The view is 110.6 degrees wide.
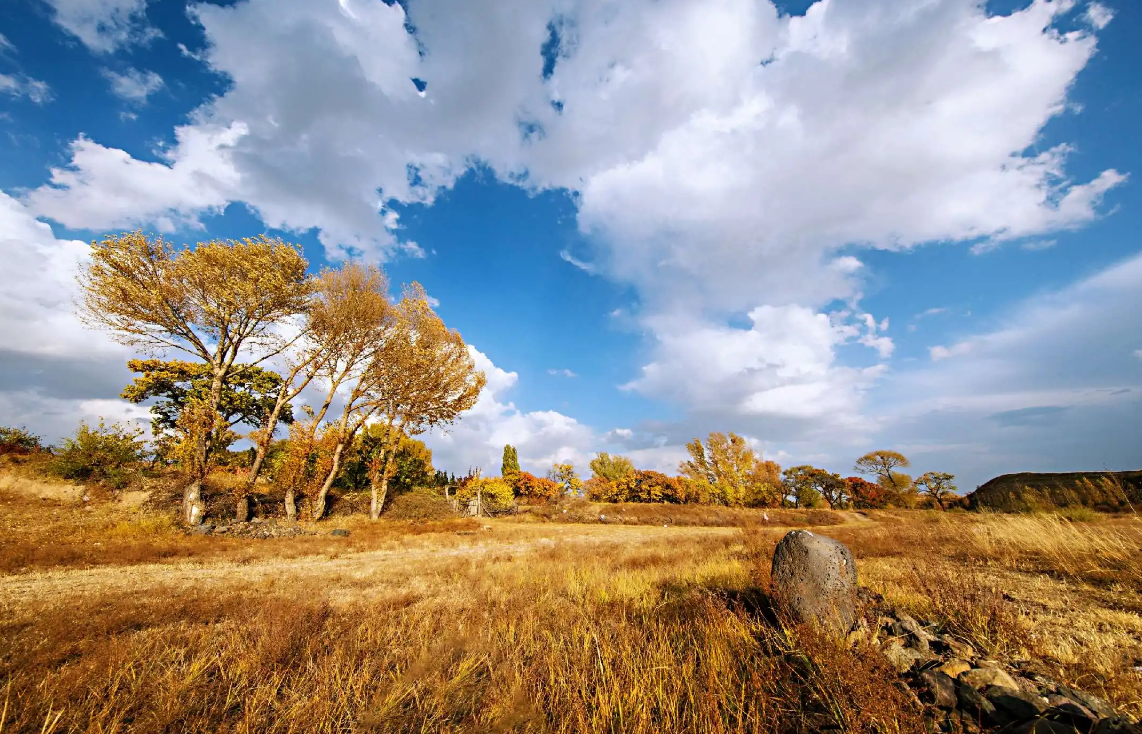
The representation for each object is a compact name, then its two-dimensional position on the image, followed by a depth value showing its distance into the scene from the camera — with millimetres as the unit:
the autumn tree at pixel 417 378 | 22562
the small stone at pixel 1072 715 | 2596
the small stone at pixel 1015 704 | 2803
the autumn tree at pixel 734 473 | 40250
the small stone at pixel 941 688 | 3135
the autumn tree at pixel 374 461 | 26156
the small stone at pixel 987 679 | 3086
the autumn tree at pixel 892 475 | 43969
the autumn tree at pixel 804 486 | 43156
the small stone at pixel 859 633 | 4258
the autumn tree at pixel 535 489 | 36594
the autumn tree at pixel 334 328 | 20547
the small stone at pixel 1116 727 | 2320
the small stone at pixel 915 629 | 4034
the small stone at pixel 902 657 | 3730
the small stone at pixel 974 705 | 2912
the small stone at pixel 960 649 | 3586
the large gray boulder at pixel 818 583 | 4910
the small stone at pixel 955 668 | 3385
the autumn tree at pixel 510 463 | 41472
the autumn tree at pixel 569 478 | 37250
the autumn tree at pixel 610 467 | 43656
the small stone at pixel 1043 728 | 2502
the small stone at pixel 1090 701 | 2715
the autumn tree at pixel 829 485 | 45531
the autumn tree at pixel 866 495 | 44250
